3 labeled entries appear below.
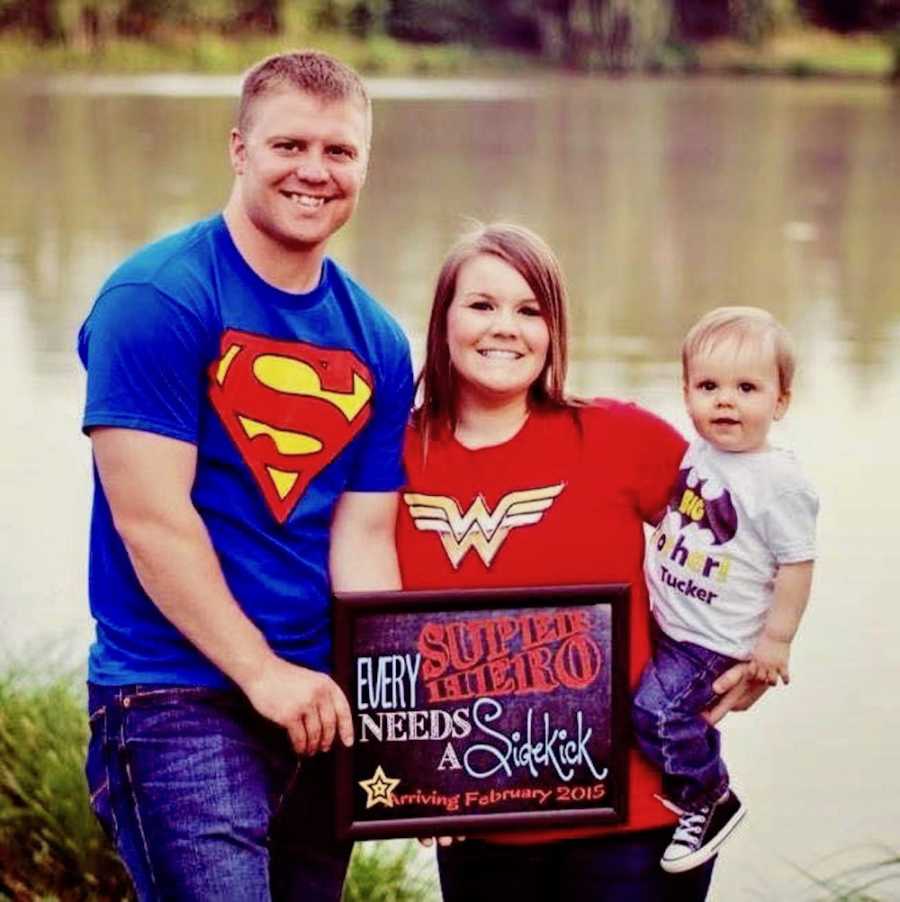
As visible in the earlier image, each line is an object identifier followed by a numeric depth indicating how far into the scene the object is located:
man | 2.44
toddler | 2.69
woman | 2.77
